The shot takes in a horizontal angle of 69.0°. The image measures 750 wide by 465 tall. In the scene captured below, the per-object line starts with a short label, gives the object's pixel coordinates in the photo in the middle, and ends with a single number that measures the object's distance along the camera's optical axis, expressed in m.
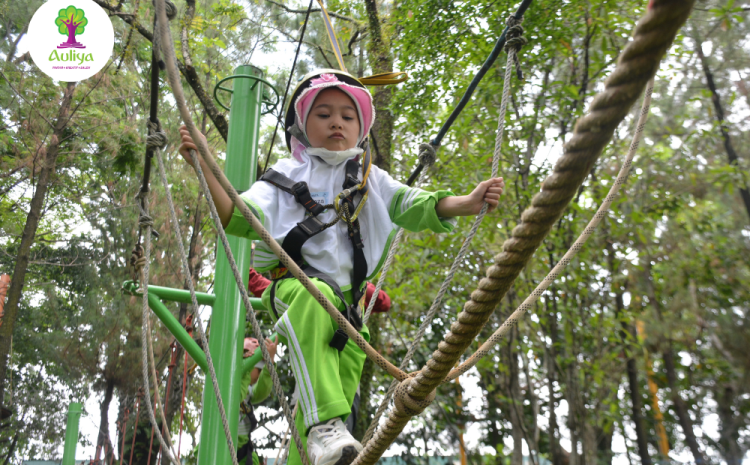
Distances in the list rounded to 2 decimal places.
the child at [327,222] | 1.17
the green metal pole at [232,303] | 2.11
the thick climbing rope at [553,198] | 0.60
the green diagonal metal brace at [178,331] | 2.31
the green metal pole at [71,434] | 3.92
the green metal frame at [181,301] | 2.32
